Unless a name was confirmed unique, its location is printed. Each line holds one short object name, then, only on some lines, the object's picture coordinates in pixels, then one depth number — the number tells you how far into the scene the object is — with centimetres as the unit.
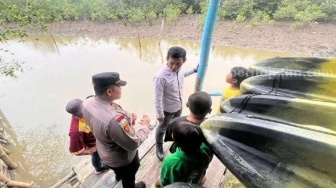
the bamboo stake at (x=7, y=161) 505
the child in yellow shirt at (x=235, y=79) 247
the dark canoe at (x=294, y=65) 152
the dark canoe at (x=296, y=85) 131
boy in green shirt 145
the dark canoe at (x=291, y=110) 109
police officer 194
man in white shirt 258
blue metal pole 226
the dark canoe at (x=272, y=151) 92
